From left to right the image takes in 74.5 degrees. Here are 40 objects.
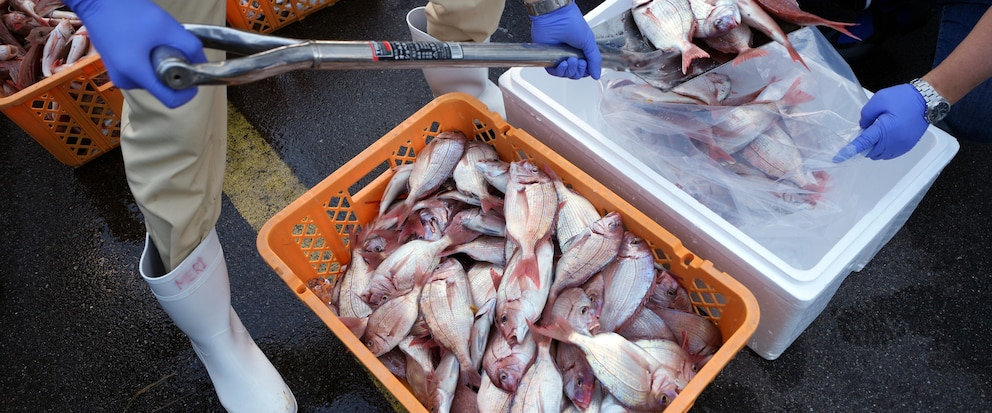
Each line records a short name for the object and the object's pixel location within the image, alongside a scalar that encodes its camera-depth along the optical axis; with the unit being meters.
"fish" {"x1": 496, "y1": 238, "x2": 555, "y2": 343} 1.74
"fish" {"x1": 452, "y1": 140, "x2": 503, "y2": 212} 2.01
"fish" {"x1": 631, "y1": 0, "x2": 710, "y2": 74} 1.86
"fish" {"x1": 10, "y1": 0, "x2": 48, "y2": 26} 2.85
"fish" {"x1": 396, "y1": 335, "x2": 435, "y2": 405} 1.81
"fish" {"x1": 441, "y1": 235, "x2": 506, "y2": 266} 1.98
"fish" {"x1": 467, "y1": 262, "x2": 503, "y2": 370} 1.81
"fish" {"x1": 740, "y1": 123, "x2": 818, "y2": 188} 1.92
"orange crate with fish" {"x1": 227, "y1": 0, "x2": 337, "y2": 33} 2.92
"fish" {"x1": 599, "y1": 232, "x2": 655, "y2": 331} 1.80
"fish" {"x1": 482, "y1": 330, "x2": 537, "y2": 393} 1.71
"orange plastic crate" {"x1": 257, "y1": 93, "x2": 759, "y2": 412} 1.63
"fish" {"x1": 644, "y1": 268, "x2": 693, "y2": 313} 1.88
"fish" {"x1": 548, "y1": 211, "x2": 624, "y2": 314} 1.82
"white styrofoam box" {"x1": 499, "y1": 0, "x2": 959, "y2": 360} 1.71
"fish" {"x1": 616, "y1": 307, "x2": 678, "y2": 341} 1.83
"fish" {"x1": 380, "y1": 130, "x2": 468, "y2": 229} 2.04
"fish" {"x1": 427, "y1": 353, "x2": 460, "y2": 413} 1.73
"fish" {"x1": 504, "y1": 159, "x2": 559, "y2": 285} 1.82
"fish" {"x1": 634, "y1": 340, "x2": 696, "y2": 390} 1.70
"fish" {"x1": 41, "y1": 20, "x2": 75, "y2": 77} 2.65
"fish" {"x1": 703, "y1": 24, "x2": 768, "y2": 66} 1.90
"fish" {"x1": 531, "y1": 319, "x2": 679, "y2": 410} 1.62
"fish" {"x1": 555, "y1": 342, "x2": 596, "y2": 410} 1.72
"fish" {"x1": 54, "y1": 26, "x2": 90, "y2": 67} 2.68
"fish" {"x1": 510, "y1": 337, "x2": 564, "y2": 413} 1.66
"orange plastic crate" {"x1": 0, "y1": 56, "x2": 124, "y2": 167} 2.37
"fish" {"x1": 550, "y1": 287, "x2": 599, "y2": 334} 1.76
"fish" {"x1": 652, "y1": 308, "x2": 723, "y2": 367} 1.82
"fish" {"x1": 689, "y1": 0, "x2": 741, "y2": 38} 1.84
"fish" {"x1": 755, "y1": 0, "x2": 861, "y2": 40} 1.84
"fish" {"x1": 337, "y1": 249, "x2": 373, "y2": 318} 1.95
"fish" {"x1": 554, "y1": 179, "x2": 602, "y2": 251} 1.89
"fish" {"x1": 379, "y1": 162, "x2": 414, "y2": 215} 2.09
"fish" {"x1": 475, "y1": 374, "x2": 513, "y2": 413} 1.71
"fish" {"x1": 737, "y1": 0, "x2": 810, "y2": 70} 1.85
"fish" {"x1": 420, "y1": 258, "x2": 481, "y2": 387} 1.79
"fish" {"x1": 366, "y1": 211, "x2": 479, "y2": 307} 1.93
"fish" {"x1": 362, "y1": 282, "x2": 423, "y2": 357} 1.82
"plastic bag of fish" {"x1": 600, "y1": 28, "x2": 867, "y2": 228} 1.92
